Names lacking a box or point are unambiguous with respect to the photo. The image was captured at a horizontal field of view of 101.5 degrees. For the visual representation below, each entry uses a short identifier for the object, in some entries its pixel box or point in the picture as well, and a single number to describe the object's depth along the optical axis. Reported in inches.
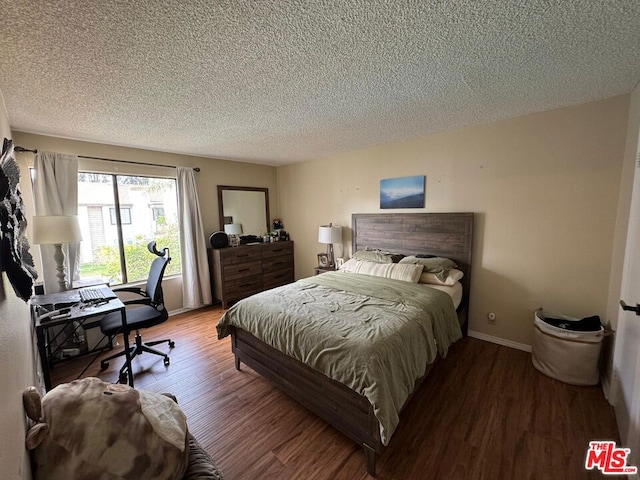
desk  71.7
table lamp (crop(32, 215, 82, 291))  92.6
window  126.8
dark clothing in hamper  85.4
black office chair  93.3
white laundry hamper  81.3
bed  60.1
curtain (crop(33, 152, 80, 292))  108.6
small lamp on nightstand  155.6
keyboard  86.5
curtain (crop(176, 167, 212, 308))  149.6
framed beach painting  129.0
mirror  171.0
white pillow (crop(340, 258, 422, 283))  111.6
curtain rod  104.3
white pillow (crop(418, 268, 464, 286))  108.2
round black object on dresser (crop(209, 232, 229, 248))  159.0
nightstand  156.2
